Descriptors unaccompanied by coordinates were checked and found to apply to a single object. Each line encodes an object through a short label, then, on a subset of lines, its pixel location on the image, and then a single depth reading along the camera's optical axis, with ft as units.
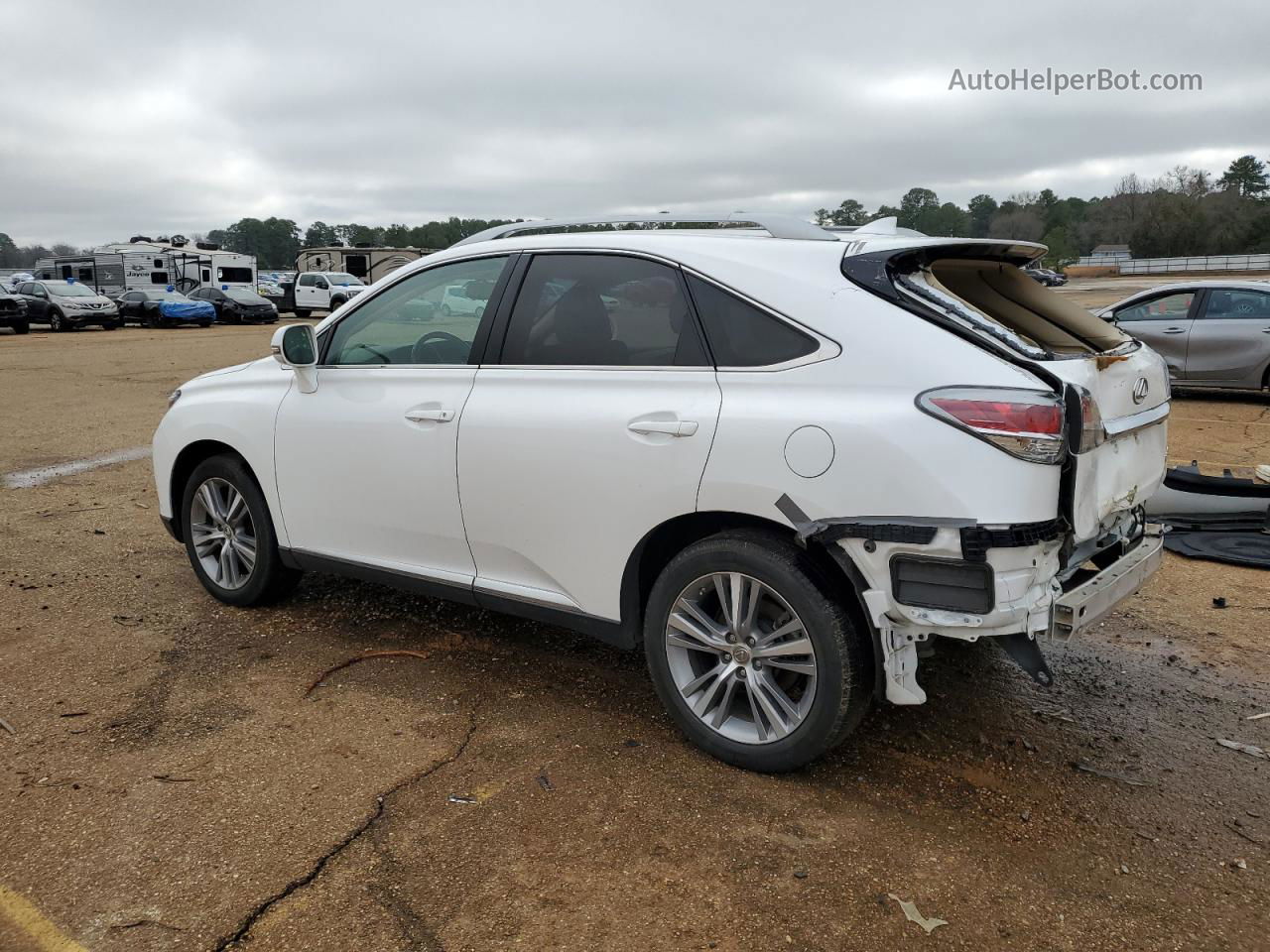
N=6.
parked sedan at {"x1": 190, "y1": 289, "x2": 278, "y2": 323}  108.68
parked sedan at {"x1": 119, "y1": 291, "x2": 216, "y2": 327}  101.00
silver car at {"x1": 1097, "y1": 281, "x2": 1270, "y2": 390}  36.94
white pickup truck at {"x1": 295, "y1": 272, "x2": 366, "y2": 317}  115.14
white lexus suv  9.24
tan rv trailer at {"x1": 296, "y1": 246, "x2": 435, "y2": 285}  131.23
